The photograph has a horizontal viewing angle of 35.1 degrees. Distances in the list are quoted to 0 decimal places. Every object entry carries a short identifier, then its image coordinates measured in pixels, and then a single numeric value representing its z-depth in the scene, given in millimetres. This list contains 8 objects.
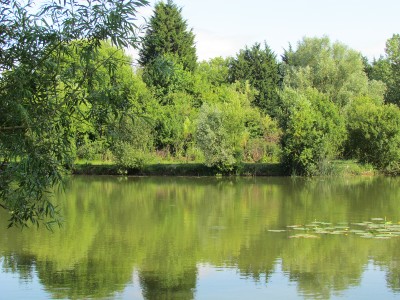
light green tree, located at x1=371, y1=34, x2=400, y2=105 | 50878
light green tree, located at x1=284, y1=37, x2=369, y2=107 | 45938
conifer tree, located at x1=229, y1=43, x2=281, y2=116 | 51375
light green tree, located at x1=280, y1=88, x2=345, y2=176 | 35406
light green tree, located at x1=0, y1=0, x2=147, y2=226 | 6699
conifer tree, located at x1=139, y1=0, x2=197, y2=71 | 49375
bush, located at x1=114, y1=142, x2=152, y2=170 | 37375
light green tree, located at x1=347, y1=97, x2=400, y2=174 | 36866
